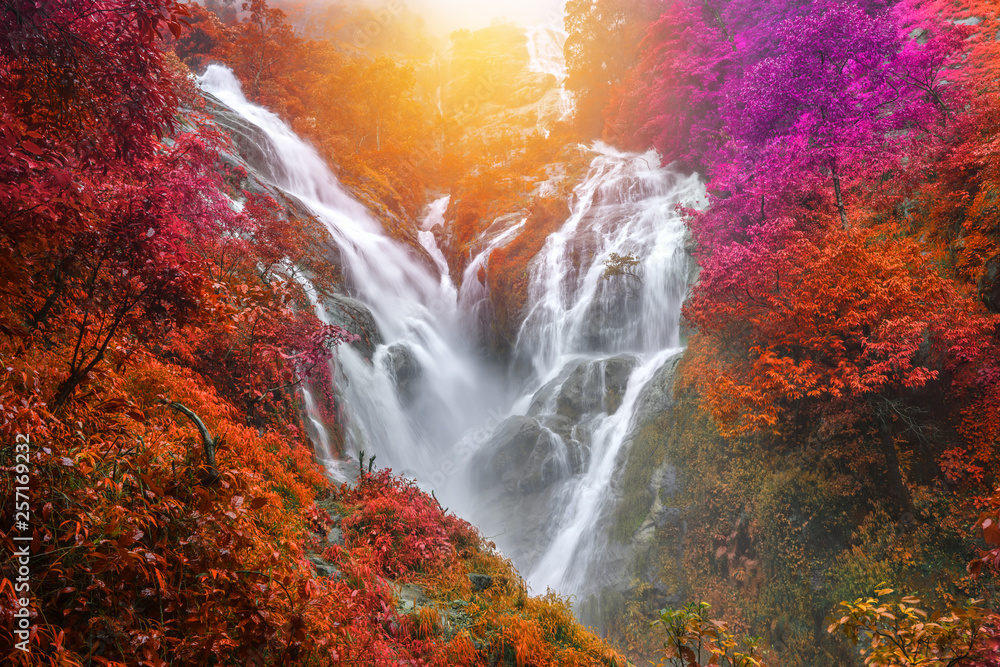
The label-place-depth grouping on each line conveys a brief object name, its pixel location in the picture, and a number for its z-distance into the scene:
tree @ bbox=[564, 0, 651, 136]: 27.89
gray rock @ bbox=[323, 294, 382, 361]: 15.12
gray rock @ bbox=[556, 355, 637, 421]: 14.43
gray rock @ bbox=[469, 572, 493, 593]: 6.50
